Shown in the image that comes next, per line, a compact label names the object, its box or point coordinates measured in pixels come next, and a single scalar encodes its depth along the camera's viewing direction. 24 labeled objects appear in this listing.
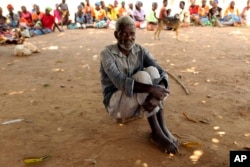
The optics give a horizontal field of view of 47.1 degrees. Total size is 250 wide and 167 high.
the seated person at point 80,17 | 12.73
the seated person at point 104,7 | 13.20
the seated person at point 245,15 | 12.62
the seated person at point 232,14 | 12.41
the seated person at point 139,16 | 12.27
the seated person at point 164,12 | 12.05
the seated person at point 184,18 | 12.30
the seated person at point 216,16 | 12.44
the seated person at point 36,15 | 11.84
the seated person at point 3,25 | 9.95
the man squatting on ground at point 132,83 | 2.53
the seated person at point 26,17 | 11.65
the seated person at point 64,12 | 12.94
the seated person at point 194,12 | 12.78
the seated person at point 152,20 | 11.76
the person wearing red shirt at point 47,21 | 11.48
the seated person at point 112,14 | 13.10
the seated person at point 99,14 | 12.95
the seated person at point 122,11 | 13.12
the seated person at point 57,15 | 12.80
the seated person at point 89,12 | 12.89
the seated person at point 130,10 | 12.48
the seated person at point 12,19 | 11.78
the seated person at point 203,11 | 12.91
